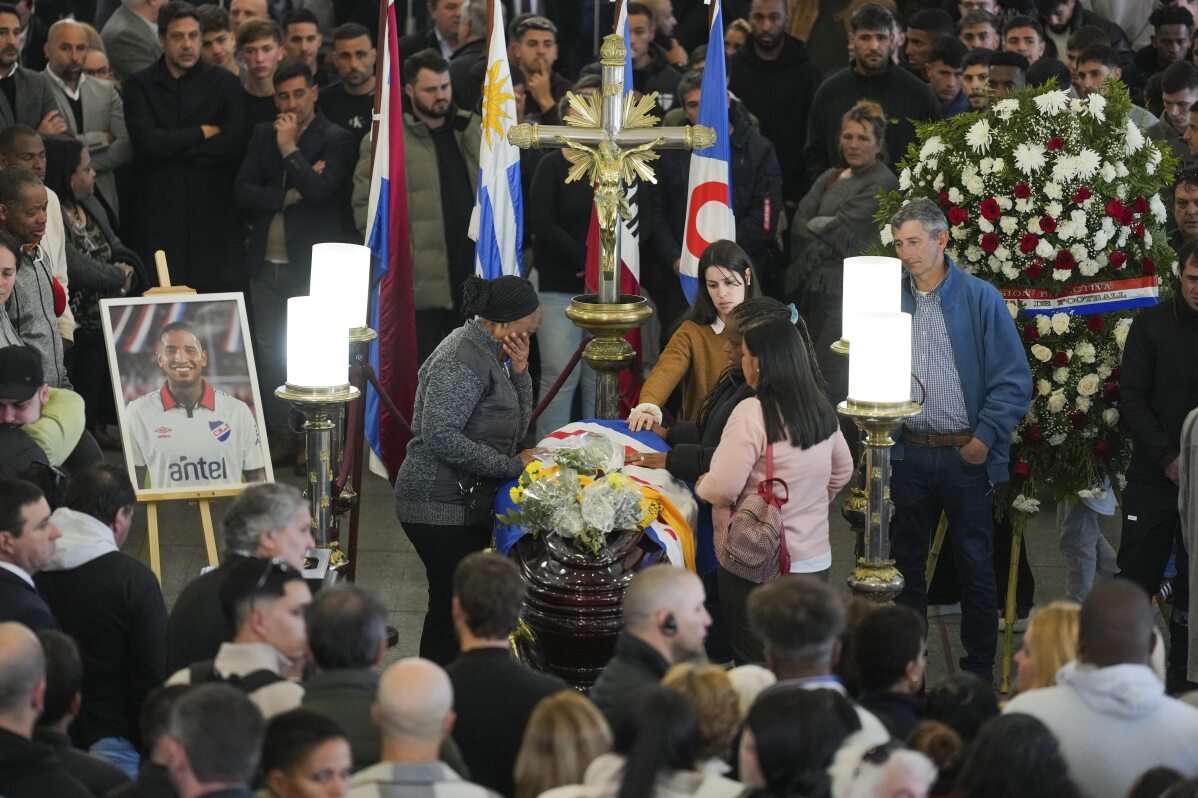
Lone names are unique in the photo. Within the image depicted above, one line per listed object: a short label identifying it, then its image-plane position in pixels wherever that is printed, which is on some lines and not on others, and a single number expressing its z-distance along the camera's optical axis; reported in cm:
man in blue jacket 1534
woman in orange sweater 1527
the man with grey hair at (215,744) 853
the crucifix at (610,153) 1530
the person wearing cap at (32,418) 1356
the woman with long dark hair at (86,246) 1886
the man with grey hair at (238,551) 1092
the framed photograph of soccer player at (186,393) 1637
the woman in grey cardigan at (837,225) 1994
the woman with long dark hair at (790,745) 889
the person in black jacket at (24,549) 1110
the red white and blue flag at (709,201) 1883
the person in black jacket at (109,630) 1151
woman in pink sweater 1334
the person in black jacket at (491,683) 1002
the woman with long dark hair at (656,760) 873
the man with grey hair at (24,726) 916
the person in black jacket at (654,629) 1029
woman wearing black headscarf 1430
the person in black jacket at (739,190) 2103
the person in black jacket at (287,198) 2106
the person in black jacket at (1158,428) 1528
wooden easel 1594
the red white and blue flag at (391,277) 1912
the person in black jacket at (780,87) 2325
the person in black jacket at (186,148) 2145
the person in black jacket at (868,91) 2194
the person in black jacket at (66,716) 966
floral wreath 1616
